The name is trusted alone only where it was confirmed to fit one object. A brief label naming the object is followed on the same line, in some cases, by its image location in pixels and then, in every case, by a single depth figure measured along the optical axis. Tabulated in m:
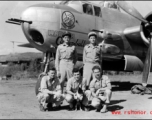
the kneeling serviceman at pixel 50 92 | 5.01
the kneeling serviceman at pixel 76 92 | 5.03
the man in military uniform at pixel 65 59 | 5.59
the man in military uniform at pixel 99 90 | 4.87
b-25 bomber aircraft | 8.09
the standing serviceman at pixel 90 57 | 5.74
